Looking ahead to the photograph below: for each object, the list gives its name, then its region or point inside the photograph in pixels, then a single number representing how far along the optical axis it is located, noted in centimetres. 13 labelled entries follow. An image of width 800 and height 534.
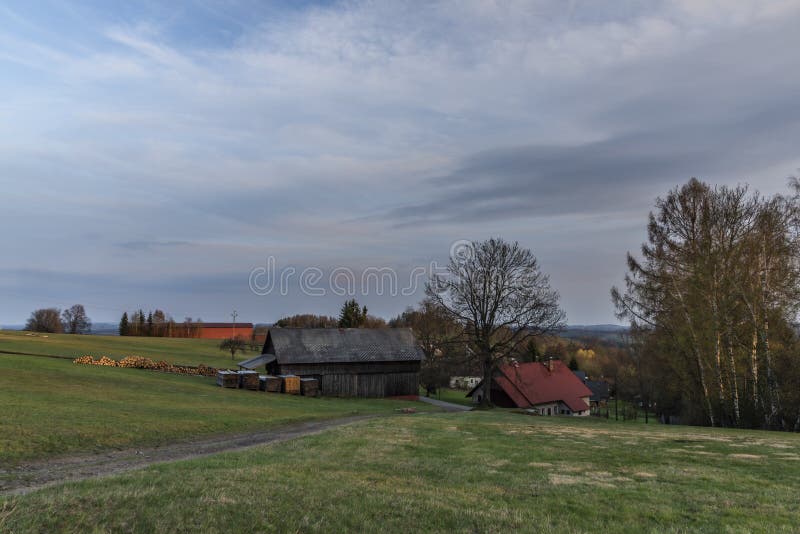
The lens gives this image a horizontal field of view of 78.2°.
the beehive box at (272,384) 4341
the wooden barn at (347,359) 4797
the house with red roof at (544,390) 5972
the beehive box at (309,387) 4509
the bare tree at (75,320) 14225
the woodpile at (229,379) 4259
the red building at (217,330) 14692
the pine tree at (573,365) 11050
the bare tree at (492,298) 4003
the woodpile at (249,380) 4275
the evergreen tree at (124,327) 13112
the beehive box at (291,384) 4453
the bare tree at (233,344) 7156
